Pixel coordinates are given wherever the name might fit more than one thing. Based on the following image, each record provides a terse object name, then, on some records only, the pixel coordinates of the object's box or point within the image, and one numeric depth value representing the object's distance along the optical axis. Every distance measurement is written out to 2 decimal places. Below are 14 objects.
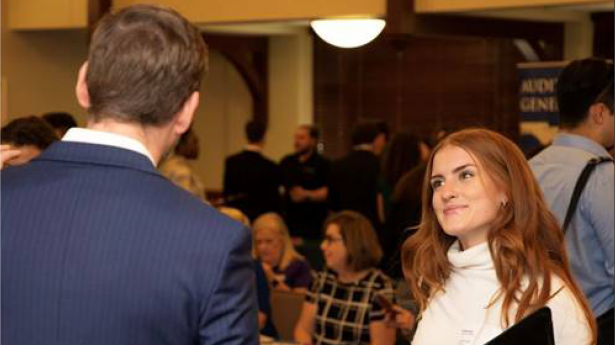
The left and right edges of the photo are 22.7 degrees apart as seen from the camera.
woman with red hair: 3.26
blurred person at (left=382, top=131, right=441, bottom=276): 7.04
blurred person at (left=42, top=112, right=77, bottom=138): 7.43
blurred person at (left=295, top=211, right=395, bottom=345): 6.34
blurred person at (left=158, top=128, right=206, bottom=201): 8.76
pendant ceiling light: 8.42
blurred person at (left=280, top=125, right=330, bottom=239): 11.02
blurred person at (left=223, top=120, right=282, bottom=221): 11.09
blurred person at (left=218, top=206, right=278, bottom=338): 6.98
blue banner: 10.13
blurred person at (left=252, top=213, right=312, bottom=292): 7.94
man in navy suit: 2.15
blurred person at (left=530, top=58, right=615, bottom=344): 4.62
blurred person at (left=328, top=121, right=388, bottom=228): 10.01
